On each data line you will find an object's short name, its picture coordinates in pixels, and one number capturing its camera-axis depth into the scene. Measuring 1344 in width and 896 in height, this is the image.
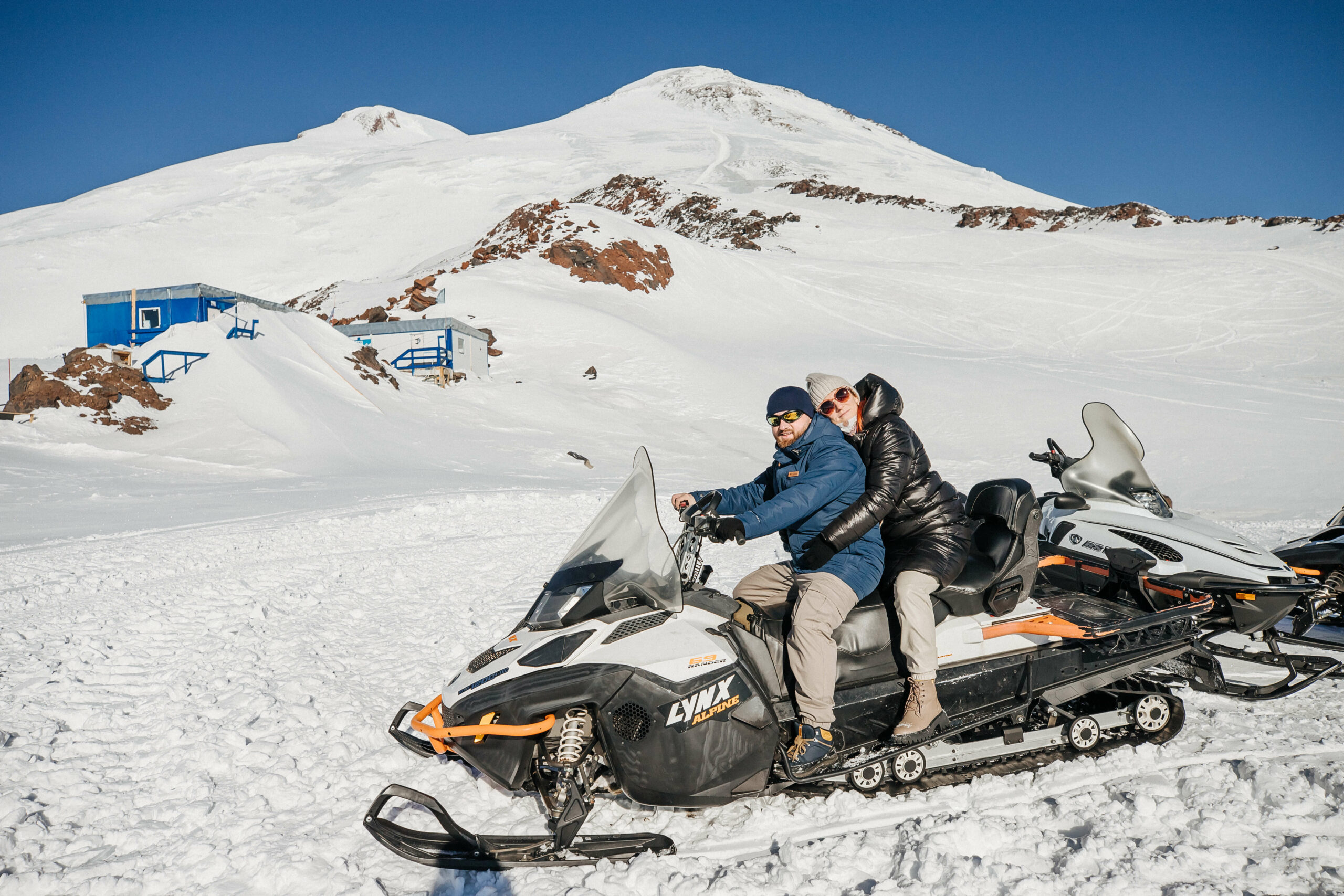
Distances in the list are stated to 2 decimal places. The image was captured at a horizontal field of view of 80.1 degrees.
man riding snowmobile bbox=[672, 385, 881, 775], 3.09
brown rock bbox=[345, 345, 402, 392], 18.80
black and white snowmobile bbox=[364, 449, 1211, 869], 2.87
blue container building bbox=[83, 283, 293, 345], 19.33
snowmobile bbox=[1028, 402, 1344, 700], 4.44
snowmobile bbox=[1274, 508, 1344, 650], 5.31
